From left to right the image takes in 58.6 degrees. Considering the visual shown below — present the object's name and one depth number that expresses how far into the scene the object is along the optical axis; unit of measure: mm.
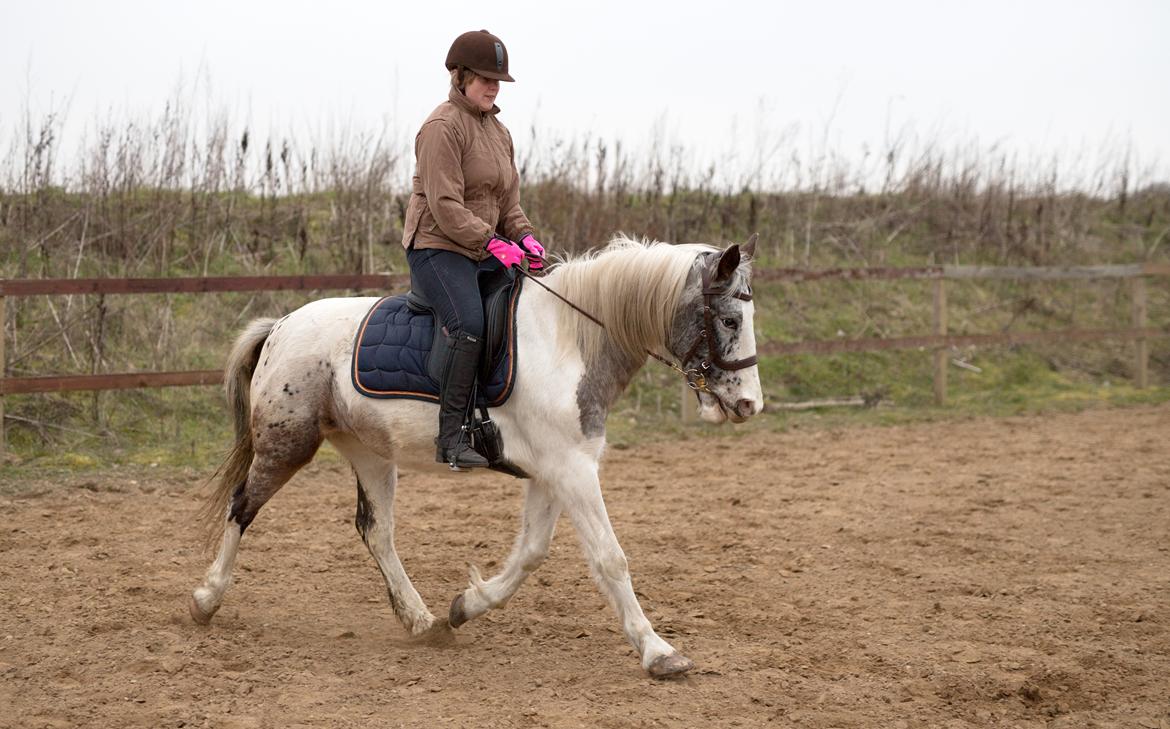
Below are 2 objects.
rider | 4207
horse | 4043
